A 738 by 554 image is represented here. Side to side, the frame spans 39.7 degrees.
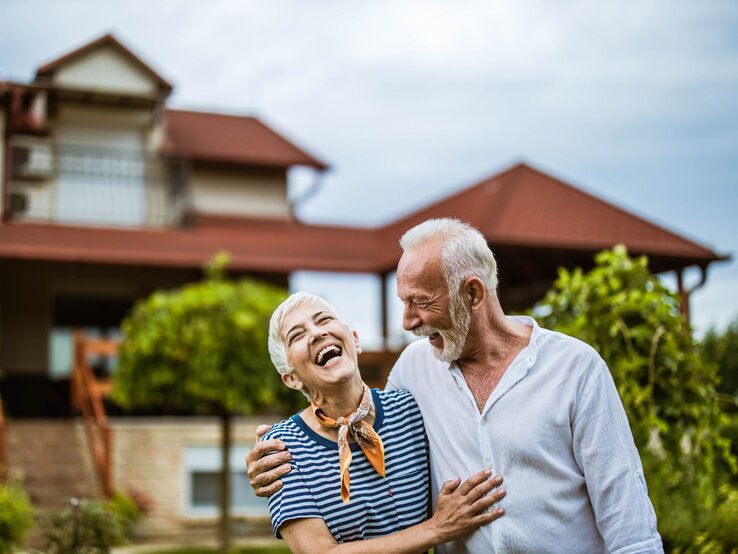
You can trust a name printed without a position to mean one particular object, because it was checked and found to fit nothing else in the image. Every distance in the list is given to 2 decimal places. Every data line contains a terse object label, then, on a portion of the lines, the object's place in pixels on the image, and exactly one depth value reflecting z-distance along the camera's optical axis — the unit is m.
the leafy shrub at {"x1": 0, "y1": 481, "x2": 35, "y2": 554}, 8.29
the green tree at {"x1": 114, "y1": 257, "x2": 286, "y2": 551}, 11.12
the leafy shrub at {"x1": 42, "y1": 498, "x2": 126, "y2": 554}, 6.97
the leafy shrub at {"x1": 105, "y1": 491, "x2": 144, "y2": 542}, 12.61
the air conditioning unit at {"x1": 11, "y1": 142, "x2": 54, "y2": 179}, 16.89
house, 13.43
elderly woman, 2.66
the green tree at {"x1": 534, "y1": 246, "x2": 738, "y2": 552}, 5.45
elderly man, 2.65
